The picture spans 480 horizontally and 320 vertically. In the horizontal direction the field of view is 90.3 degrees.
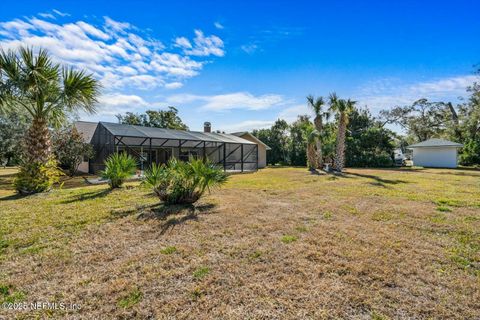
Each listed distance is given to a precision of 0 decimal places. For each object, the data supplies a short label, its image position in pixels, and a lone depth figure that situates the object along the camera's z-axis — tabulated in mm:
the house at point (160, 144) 15812
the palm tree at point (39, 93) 8039
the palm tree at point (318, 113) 19922
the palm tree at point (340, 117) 17750
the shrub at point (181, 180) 6645
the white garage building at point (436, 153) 24281
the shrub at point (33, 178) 8602
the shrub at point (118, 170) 9594
